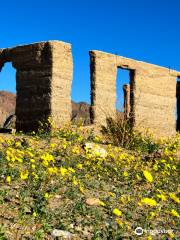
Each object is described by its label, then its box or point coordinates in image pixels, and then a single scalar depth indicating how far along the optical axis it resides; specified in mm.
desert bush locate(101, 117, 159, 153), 13452
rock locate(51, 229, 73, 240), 5461
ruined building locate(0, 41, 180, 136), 17391
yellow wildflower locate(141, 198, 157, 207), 5266
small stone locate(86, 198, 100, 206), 6770
